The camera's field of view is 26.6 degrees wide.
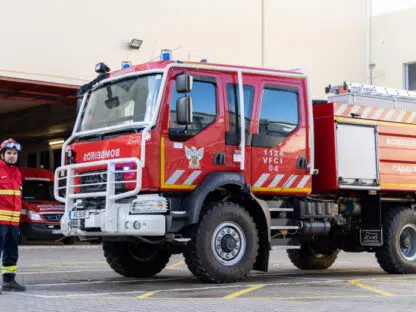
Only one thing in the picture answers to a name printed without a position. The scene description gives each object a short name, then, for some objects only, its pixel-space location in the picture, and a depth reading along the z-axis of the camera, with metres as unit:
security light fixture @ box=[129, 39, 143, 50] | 24.62
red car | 23.95
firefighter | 10.80
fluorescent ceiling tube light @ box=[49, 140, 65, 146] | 32.62
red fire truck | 11.51
